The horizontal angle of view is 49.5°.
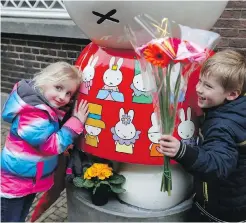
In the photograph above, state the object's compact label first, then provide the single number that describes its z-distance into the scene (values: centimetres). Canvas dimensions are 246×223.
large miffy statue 147
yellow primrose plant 167
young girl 160
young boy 128
